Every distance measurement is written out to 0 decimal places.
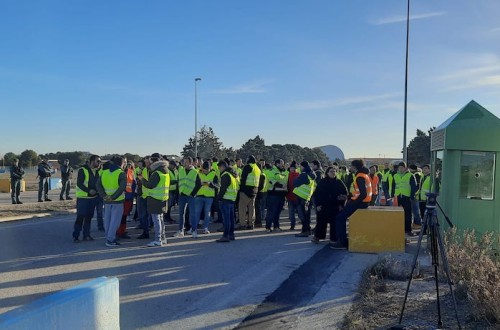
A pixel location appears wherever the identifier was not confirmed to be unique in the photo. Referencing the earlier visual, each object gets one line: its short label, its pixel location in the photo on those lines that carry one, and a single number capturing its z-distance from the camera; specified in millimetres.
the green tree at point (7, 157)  64438
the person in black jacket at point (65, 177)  20266
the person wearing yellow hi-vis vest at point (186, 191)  12055
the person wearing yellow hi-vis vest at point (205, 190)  12016
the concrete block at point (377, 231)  10070
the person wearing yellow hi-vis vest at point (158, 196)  10438
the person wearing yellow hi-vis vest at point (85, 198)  11000
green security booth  9289
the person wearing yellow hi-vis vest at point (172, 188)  14039
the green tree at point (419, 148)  46750
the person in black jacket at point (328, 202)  11188
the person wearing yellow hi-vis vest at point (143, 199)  11641
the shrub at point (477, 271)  5293
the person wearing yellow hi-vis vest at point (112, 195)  10469
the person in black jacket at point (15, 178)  19094
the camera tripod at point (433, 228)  5504
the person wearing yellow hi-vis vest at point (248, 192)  12859
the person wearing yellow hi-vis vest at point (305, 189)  12357
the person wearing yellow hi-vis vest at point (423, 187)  13012
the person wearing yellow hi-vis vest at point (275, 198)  13277
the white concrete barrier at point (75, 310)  2981
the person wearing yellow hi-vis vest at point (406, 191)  13109
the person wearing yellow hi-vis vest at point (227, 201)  11031
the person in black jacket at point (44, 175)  19644
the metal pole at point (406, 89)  24822
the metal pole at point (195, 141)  38412
